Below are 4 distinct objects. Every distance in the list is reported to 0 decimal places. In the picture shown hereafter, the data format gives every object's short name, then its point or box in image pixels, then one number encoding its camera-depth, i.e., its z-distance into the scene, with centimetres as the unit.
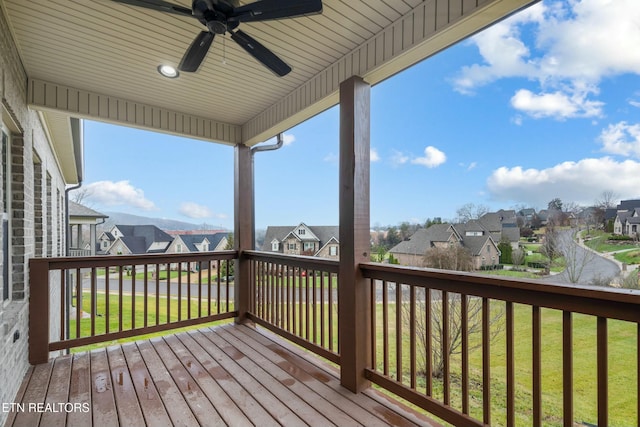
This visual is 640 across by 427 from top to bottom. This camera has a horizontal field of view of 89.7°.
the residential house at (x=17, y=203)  205
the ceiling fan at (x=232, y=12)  158
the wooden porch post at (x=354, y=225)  235
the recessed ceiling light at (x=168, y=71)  266
